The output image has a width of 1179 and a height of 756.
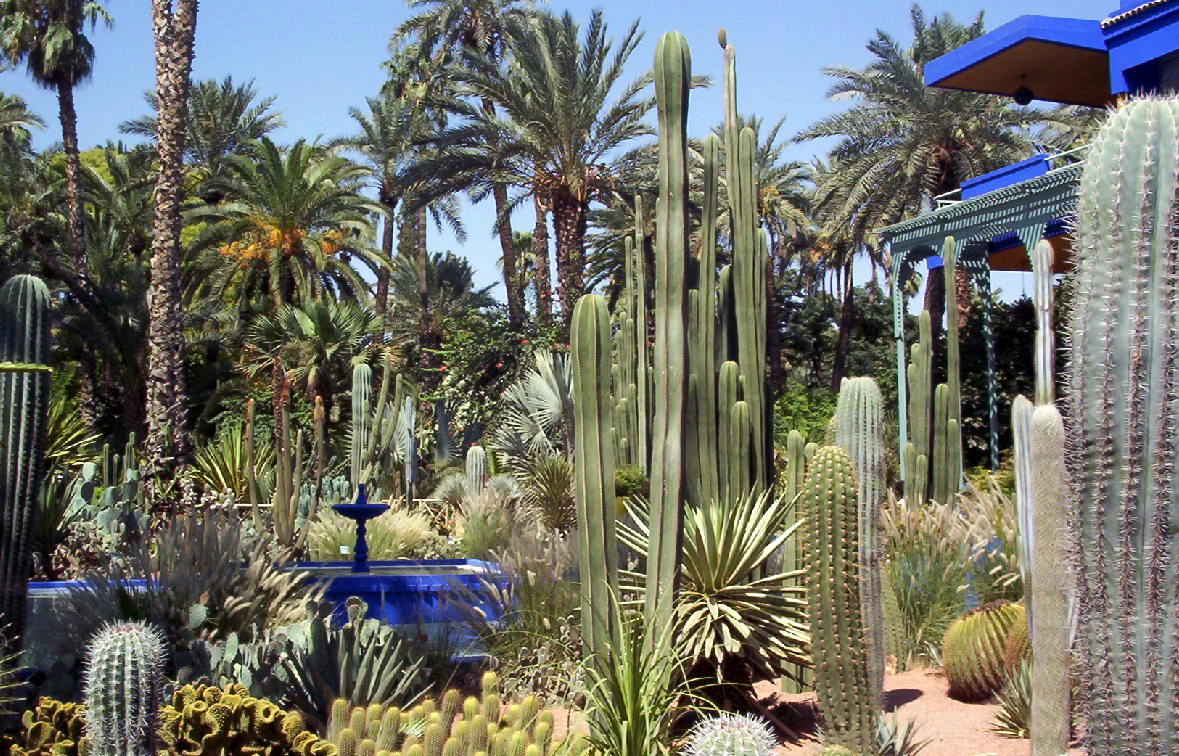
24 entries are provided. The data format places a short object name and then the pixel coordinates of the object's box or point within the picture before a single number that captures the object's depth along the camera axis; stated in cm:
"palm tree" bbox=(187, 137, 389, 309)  2850
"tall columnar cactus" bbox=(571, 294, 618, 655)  584
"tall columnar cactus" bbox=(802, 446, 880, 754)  546
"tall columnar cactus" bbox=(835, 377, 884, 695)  611
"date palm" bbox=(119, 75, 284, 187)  3534
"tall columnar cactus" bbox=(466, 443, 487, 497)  1888
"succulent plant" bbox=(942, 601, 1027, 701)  711
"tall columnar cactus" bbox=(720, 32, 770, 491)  832
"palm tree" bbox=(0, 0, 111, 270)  2850
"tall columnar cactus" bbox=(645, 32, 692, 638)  582
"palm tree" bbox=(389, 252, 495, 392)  3362
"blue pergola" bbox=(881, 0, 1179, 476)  1616
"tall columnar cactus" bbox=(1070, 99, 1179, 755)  374
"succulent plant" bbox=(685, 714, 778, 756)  385
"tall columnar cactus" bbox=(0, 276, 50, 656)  611
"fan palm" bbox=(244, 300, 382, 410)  2559
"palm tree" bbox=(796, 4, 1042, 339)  2280
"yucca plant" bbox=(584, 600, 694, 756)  533
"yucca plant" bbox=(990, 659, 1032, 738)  632
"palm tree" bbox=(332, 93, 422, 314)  3356
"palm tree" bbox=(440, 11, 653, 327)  2189
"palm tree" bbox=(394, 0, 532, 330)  3194
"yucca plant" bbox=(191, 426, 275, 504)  1799
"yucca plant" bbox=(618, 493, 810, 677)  624
